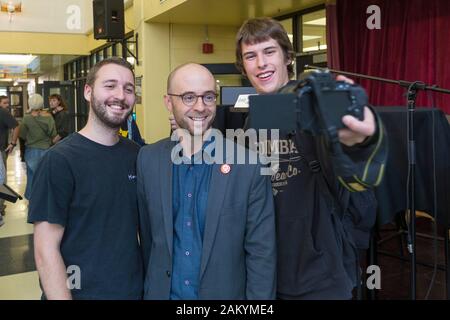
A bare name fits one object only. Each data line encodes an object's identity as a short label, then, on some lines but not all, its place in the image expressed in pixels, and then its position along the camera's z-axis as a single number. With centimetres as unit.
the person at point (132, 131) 503
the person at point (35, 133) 581
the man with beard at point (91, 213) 140
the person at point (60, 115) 654
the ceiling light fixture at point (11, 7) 908
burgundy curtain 407
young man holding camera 129
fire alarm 736
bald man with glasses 130
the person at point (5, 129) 569
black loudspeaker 657
